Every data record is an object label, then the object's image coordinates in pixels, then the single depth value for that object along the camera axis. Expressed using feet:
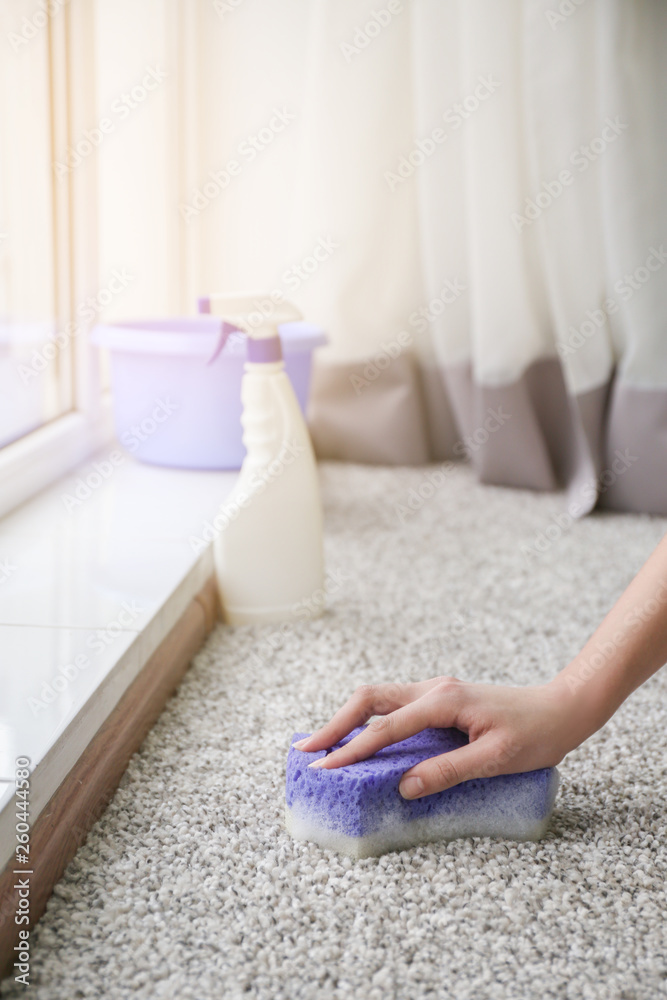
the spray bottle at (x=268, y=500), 3.14
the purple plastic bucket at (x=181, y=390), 4.07
